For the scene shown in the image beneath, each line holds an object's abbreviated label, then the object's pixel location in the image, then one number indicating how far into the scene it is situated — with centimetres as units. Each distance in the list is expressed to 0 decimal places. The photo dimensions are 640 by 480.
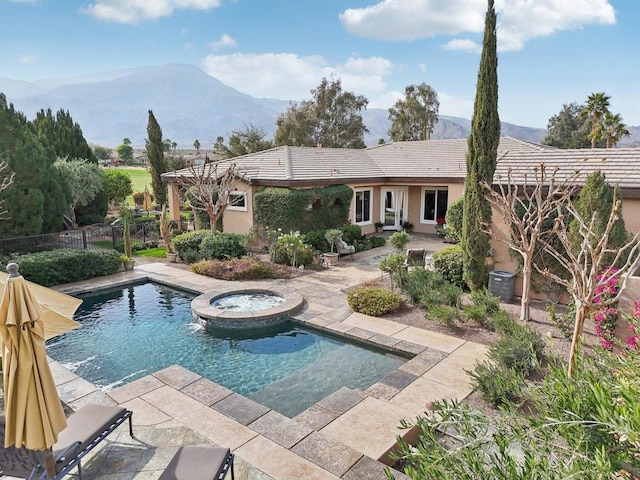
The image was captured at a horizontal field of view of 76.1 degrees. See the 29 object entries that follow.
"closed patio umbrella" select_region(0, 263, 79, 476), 418
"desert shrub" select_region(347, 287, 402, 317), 1171
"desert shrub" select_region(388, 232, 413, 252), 1666
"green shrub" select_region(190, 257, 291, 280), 1561
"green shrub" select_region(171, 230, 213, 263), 1842
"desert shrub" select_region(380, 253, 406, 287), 1349
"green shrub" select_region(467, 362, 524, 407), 694
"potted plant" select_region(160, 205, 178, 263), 1881
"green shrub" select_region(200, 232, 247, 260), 1773
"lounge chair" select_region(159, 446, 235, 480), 459
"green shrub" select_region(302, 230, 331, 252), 1921
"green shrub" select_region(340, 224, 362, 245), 2103
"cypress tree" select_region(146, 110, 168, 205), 3175
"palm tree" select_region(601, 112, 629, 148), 3769
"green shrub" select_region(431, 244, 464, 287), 1399
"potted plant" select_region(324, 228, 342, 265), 1820
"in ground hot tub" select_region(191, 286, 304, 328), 1138
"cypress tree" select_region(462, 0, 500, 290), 1252
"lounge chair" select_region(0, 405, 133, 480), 467
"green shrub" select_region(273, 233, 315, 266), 1659
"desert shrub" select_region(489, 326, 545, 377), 781
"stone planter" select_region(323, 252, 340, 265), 1818
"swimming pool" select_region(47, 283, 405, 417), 838
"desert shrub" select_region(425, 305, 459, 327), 1057
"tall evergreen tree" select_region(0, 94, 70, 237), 1794
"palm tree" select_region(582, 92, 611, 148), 3766
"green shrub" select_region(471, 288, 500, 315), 1088
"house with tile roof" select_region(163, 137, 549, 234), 2177
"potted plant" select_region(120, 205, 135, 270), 1681
